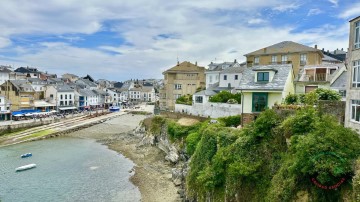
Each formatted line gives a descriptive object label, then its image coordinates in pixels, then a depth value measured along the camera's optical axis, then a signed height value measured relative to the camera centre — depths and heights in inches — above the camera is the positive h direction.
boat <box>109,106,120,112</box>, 3956.7 -224.6
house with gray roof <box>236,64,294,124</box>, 1116.5 +30.4
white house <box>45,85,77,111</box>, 3326.8 -33.9
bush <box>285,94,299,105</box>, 938.7 -12.2
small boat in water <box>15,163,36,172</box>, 1376.7 -386.8
